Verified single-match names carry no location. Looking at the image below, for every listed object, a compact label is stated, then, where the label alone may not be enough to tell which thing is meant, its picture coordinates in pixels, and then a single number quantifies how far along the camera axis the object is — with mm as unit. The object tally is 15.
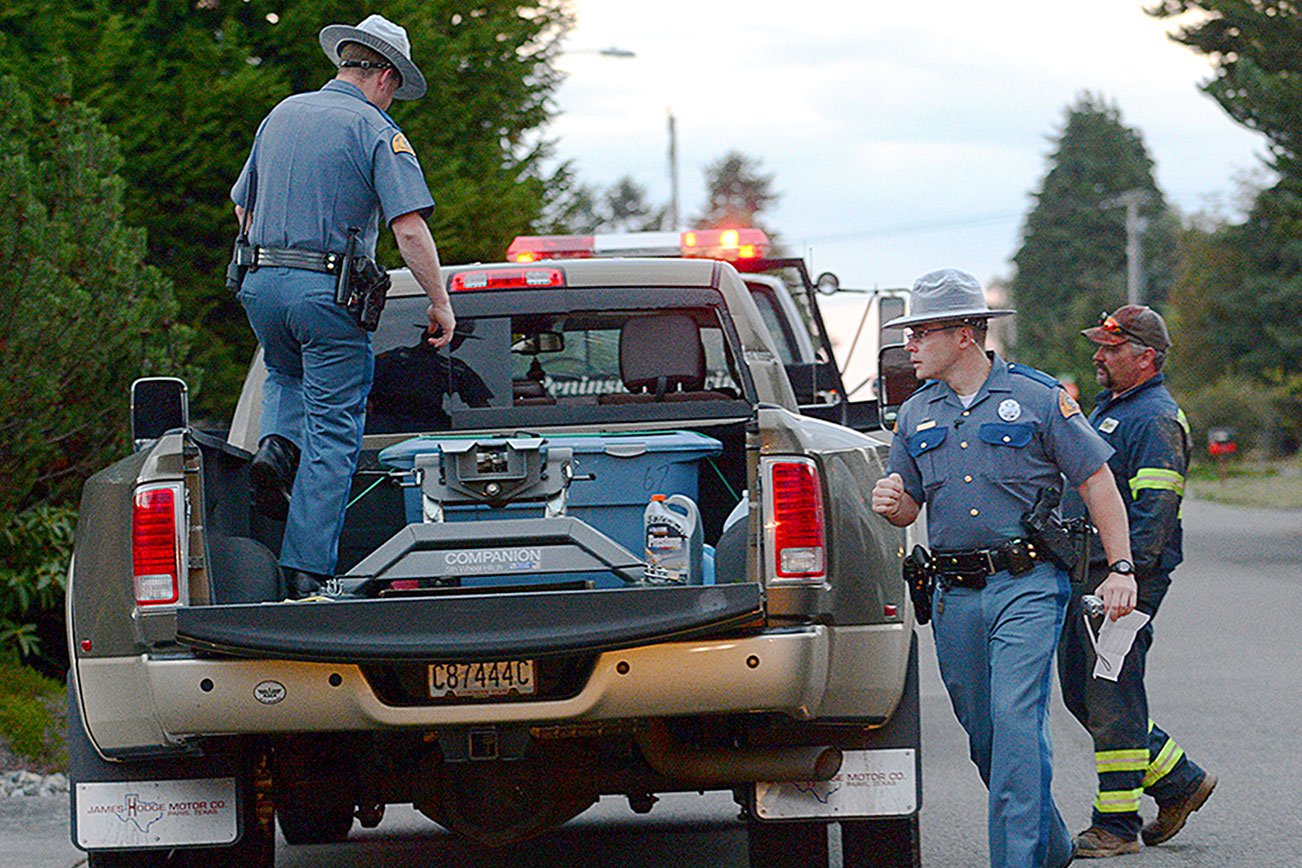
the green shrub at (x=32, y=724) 17906
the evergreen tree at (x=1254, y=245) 48719
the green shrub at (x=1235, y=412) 117187
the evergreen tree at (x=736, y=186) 170375
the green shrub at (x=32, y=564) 19453
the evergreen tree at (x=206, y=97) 25812
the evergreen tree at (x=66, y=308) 17578
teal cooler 11648
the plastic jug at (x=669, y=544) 10977
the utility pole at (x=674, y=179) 90750
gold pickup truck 10055
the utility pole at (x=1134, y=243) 137750
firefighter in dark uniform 14156
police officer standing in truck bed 12156
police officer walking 11156
